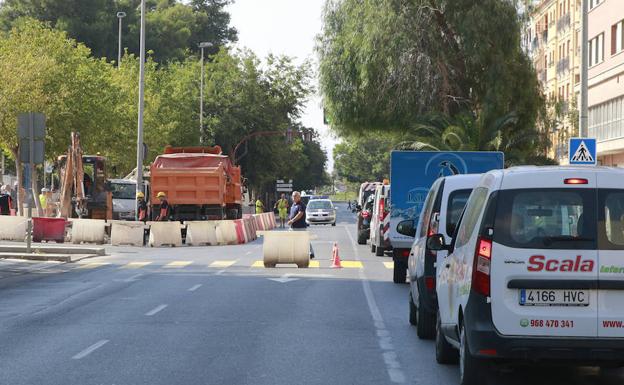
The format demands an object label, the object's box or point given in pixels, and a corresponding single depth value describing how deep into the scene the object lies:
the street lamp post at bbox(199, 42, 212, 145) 81.12
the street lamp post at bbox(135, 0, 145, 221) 48.28
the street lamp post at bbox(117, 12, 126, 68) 89.72
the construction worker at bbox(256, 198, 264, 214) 72.88
